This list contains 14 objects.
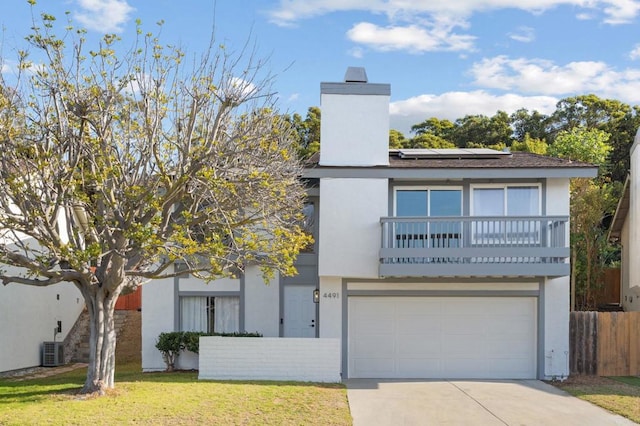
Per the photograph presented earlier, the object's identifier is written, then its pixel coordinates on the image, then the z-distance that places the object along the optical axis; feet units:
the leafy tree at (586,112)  129.49
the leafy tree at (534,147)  101.35
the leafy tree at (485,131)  139.23
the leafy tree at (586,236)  83.41
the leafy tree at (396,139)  130.51
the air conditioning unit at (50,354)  70.23
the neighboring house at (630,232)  73.72
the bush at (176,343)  61.77
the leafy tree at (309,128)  123.44
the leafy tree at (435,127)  145.98
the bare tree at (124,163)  42.01
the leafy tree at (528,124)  136.46
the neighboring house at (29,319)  64.80
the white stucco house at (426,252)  58.34
